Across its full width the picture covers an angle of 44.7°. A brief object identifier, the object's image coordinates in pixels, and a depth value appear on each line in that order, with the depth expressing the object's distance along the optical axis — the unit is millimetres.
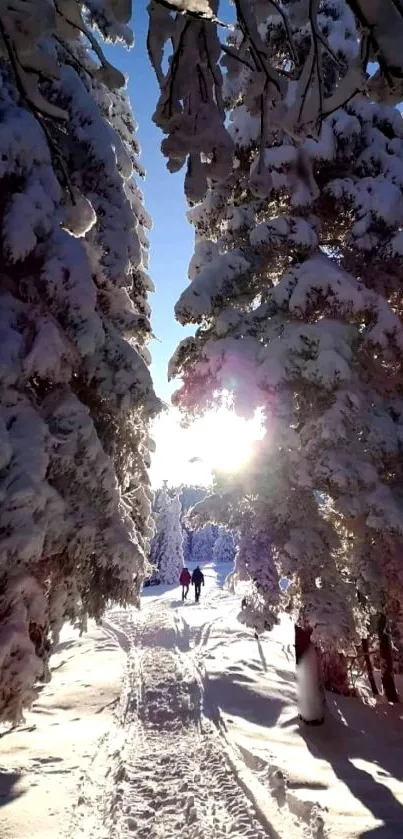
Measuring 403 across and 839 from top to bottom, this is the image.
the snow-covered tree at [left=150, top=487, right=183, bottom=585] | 50738
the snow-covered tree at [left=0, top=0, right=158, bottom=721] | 4633
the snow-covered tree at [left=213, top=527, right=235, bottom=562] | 80188
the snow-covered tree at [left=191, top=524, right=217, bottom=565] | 89125
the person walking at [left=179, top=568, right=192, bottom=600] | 27156
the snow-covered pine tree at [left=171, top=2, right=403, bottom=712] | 7406
